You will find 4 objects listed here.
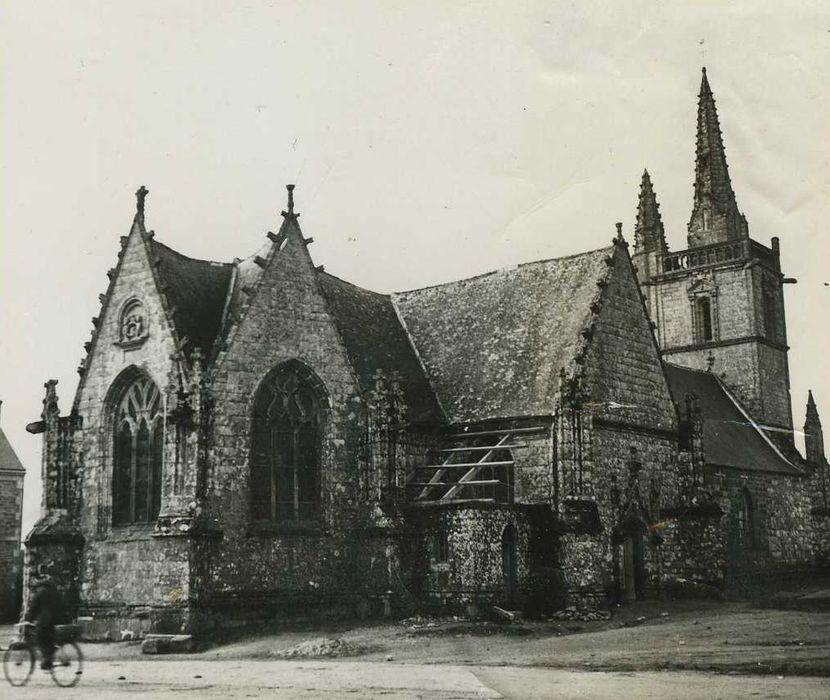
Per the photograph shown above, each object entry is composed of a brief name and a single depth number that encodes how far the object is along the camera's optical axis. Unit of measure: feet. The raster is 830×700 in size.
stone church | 89.51
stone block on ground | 80.33
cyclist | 50.34
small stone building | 133.59
